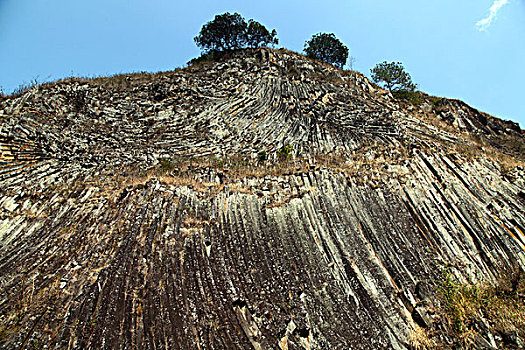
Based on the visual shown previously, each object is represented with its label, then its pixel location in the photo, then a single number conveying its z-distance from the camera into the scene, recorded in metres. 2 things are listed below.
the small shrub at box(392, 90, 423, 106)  24.88
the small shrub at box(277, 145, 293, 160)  16.17
